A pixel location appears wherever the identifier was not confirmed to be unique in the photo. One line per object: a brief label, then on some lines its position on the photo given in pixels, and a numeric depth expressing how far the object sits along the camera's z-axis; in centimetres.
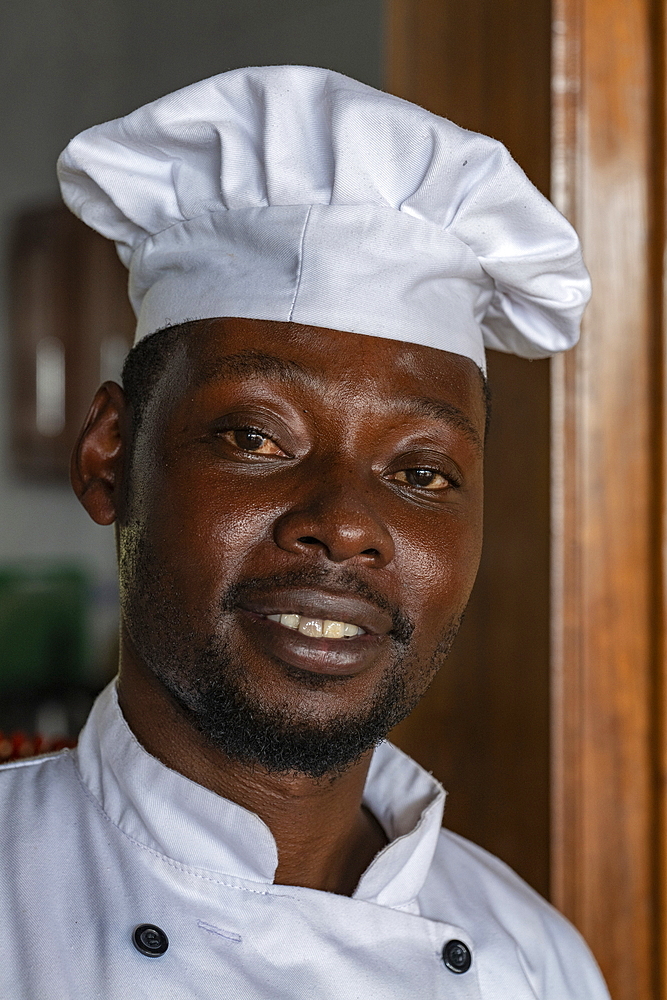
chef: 91
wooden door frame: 140
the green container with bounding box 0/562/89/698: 277
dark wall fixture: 288
